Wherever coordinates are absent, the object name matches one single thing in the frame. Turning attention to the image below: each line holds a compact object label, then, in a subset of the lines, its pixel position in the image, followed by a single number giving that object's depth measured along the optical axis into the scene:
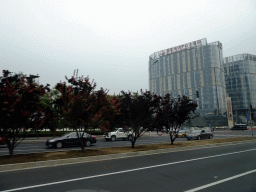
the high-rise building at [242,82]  103.91
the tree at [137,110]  14.06
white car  25.34
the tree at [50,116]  11.20
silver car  25.31
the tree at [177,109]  16.26
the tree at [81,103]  11.67
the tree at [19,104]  9.66
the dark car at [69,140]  16.81
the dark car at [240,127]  52.44
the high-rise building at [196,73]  98.38
